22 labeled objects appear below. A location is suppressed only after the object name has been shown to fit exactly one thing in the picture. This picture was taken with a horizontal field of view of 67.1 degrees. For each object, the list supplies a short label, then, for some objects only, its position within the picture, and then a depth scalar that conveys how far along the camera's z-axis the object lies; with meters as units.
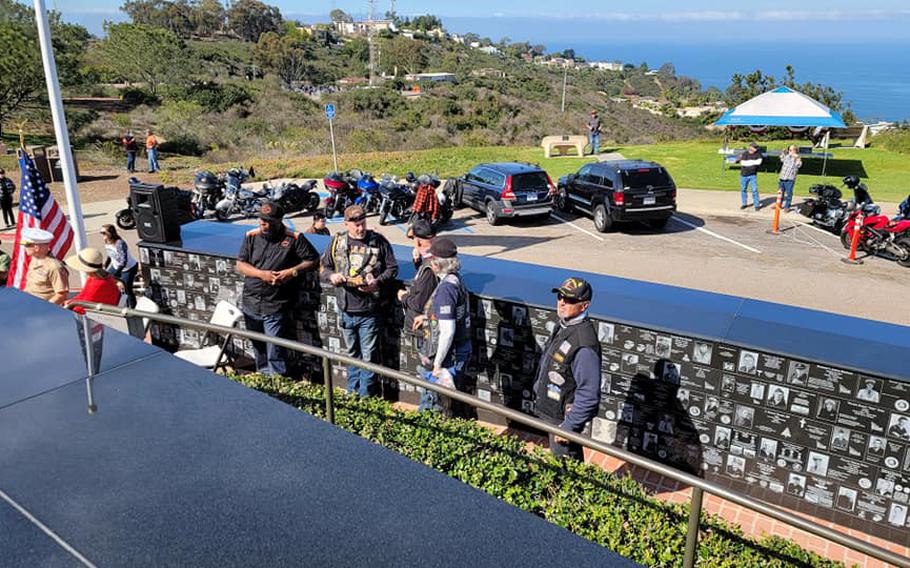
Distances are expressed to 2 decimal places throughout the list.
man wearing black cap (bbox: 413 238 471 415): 5.75
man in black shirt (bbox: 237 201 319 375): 7.05
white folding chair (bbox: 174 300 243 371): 7.23
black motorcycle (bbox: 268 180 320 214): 18.70
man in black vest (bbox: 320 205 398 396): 6.61
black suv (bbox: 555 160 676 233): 16.05
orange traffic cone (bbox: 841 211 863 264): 13.81
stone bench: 30.21
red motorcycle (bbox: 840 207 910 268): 13.34
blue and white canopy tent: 21.94
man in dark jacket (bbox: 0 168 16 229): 17.00
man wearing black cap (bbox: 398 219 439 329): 6.13
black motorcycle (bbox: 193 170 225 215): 18.66
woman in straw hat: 6.70
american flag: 9.45
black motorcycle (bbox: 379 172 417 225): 17.70
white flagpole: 9.48
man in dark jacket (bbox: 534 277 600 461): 4.78
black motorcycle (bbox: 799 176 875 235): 15.82
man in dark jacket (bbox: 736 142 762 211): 18.38
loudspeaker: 8.61
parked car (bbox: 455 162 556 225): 17.08
